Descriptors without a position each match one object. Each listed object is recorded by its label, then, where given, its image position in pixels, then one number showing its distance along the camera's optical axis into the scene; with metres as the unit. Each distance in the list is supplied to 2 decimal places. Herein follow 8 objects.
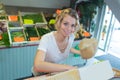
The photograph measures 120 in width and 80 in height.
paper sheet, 0.53
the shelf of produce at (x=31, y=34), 1.44
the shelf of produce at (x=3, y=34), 1.32
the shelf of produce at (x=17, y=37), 1.36
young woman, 0.61
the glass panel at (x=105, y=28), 2.26
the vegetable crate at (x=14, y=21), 1.52
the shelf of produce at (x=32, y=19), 1.57
